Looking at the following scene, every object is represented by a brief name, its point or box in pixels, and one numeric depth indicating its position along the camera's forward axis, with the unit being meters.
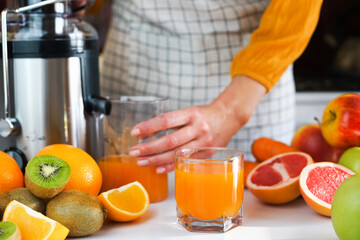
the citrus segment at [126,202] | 0.80
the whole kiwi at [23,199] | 0.74
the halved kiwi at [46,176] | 0.74
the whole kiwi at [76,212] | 0.72
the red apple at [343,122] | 0.96
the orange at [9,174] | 0.81
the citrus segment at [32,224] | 0.69
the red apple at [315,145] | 1.04
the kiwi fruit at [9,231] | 0.64
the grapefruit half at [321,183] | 0.85
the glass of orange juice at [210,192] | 0.78
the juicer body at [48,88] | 0.96
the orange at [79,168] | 0.82
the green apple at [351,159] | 0.92
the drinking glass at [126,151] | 0.94
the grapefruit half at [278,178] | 0.90
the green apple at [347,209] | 0.66
